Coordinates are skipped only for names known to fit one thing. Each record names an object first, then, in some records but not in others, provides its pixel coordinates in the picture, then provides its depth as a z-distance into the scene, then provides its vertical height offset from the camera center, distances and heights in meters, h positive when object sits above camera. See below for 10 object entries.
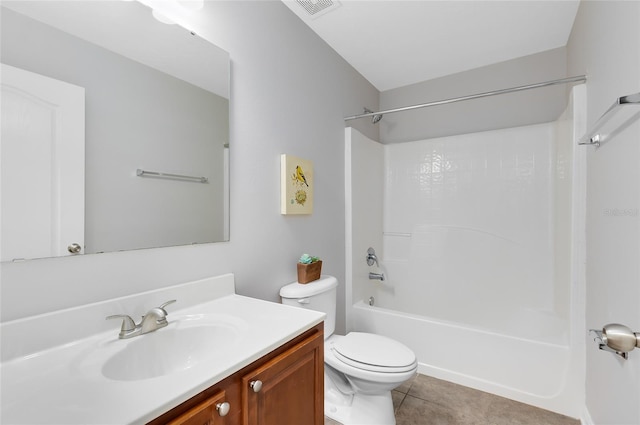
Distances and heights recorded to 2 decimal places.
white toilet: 1.44 -0.79
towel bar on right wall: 0.83 +0.34
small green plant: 1.77 -0.30
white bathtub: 1.69 -0.94
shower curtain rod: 1.62 +0.74
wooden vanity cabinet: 0.67 -0.51
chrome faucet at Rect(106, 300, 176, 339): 0.92 -0.37
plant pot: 1.74 -0.37
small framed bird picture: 1.70 +0.16
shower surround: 1.75 -0.34
